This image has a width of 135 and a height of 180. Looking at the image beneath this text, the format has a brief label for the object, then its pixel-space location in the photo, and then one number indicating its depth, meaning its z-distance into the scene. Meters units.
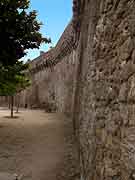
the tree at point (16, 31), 5.35
